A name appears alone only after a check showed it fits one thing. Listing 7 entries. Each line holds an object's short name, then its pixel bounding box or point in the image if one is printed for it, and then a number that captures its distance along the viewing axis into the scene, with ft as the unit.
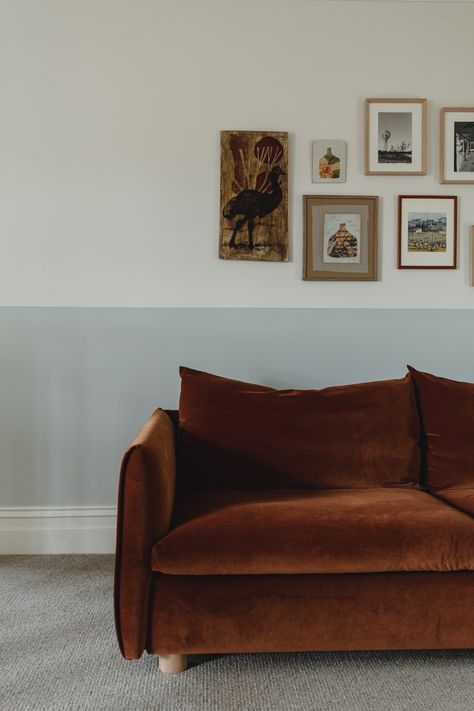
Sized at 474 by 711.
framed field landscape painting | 9.56
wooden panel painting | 9.45
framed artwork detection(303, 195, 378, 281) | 9.51
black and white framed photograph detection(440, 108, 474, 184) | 9.57
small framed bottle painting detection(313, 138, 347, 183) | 9.52
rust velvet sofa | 5.69
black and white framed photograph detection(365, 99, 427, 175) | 9.53
